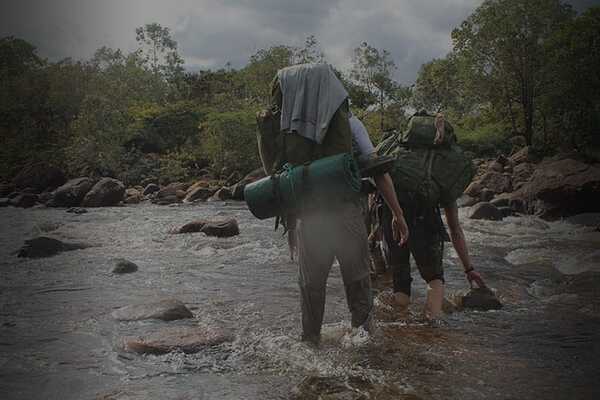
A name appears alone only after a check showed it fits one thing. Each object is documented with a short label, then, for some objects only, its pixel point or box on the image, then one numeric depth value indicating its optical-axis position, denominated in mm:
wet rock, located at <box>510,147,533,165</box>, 23366
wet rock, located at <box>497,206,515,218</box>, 14234
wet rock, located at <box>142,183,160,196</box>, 27203
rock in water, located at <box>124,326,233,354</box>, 4070
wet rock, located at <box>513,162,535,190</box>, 18566
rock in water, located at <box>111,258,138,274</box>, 7667
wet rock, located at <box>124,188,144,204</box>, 24203
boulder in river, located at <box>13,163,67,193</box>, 26828
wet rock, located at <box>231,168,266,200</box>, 23688
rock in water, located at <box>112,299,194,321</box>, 5059
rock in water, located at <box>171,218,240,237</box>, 11570
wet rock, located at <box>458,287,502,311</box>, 5297
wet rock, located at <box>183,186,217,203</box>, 24125
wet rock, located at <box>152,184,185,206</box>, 23642
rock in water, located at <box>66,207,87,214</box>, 18769
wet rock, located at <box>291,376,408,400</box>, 3133
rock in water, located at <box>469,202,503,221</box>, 13820
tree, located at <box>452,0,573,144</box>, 24391
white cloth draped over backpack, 3408
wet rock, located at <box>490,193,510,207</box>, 15867
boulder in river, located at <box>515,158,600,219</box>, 13555
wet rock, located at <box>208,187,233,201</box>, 24031
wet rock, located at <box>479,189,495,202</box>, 17631
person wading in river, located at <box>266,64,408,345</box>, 3447
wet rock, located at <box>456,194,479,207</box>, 17656
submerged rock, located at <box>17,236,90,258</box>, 8961
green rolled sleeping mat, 3287
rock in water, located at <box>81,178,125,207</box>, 21797
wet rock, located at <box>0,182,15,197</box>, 26266
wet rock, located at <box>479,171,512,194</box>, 18484
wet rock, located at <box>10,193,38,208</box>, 21686
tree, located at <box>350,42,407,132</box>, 34250
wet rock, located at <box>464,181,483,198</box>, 18436
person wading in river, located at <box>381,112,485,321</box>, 4676
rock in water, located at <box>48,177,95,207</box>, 22109
